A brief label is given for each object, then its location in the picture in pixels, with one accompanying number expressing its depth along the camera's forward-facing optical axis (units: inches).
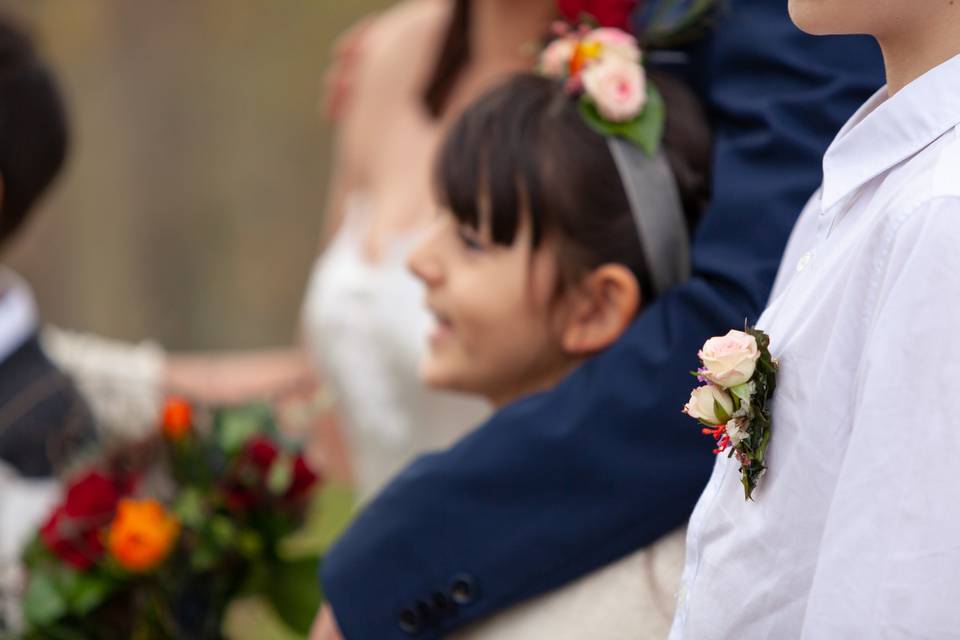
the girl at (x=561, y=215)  99.8
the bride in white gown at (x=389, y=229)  116.2
